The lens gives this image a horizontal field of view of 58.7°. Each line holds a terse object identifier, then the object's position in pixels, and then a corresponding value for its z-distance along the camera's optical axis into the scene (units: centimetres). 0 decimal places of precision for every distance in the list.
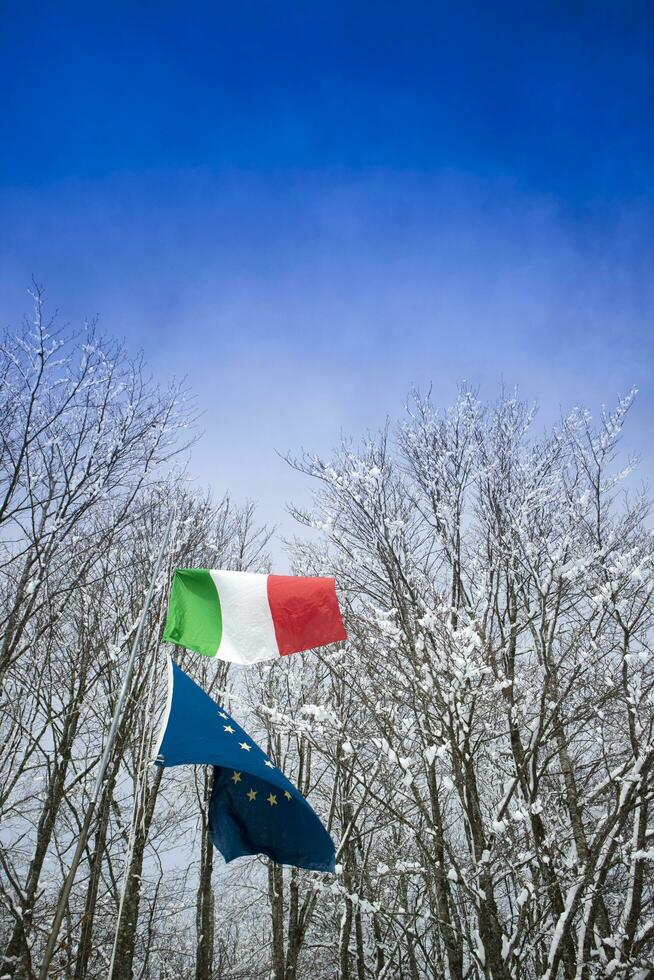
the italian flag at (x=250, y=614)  562
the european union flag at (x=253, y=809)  518
